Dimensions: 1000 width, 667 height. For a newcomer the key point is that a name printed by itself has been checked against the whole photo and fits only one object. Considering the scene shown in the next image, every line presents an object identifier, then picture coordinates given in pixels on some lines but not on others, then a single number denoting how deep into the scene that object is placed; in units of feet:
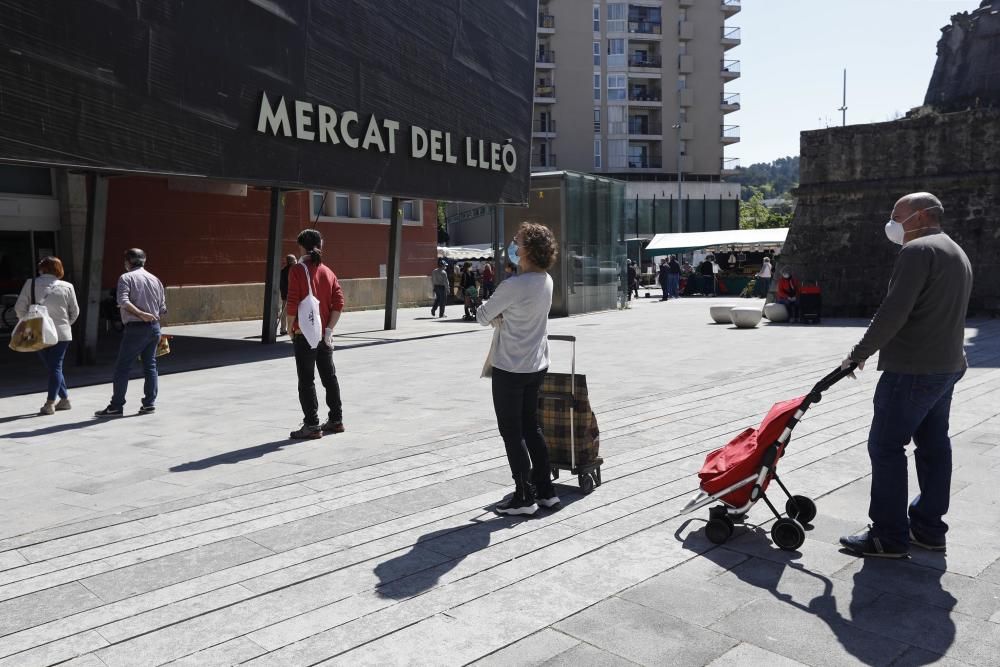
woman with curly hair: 17.15
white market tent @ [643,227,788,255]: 114.32
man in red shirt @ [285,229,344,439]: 25.62
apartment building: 221.66
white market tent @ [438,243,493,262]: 142.20
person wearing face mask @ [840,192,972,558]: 13.75
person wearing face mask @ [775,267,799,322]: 71.20
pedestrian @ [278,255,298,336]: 60.78
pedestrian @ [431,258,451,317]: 81.20
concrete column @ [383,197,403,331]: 64.75
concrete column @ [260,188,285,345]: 54.34
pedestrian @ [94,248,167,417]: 29.48
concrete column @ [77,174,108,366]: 43.91
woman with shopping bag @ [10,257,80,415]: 29.89
